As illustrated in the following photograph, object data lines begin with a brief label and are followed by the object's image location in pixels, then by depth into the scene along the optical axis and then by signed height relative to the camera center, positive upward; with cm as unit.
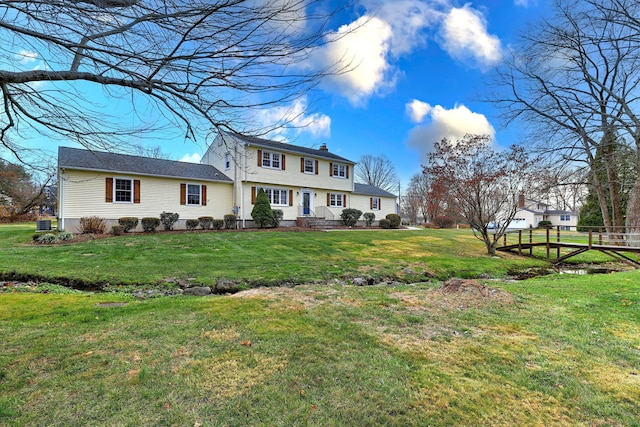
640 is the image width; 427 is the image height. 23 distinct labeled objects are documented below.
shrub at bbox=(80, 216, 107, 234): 1391 -50
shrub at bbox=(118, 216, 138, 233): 1480 -42
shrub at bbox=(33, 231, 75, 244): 1173 -94
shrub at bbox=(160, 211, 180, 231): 1617 -24
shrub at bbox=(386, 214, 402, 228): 2586 -41
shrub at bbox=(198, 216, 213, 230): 1735 -43
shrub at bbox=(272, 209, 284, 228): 1891 -6
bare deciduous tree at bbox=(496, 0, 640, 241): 1301 +648
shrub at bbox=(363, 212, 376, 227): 2530 -23
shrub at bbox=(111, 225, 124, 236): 1439 -76
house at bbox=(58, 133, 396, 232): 1445 +176
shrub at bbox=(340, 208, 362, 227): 2309 -6
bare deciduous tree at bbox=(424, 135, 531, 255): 1241 +165
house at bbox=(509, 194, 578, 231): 4981 -22
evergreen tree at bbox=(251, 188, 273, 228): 1806 +25
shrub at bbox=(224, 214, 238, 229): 1814 -38
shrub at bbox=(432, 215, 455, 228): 3546 -80
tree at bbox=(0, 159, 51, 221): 2412 +141
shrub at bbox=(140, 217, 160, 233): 1543 -49
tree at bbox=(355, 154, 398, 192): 5116 +793
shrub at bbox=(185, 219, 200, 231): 1686 -53
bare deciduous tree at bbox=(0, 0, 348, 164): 256 +151
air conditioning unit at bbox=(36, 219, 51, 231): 1457 -53
